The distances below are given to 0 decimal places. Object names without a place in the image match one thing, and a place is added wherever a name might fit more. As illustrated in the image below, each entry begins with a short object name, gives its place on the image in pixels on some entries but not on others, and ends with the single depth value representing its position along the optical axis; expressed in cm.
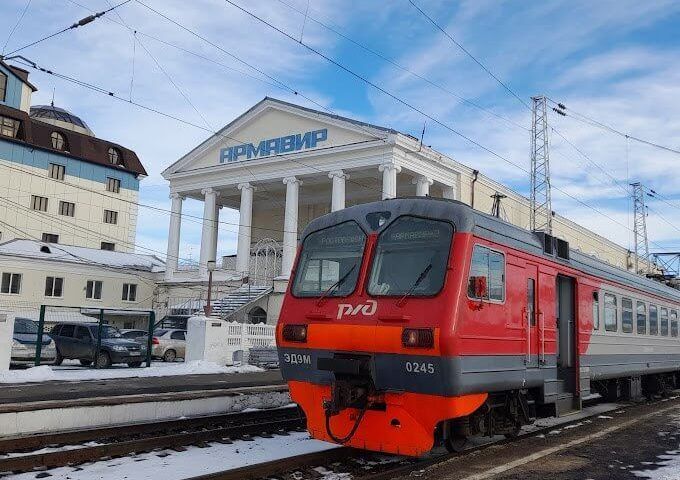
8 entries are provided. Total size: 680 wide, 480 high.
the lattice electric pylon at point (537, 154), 3444
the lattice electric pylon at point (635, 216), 5238
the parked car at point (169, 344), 2536
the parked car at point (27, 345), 1978
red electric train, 705
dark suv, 2097
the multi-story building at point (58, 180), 4816
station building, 3456
